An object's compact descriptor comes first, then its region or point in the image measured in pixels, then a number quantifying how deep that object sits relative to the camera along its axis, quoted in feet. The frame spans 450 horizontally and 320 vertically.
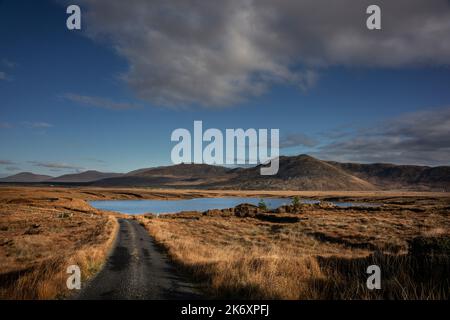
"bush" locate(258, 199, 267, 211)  225.31
